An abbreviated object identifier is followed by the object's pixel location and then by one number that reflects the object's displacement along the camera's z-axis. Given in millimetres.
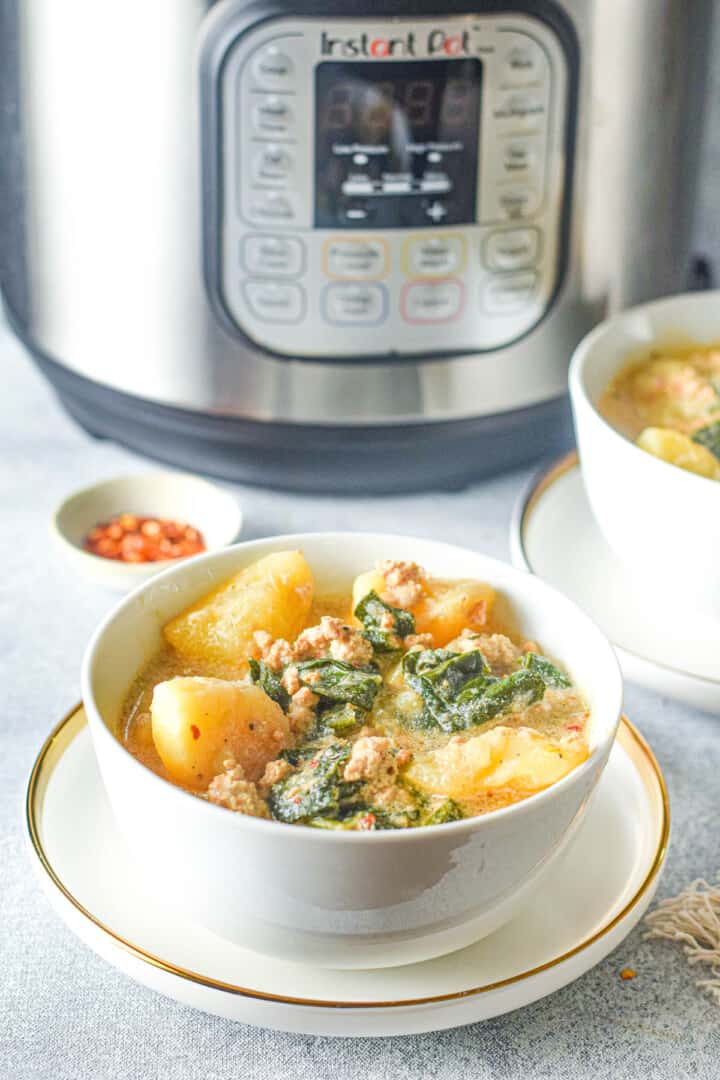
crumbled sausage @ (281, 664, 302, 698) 753
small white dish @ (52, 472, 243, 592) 968
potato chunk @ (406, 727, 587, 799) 716
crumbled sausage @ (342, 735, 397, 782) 715
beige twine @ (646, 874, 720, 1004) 760
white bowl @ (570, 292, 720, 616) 855
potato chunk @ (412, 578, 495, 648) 778
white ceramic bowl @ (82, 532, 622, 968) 682
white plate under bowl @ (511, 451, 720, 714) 845
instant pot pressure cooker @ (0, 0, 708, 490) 904
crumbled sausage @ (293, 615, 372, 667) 766
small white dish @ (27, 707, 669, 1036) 704
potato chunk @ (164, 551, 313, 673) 777
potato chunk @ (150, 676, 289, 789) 717
